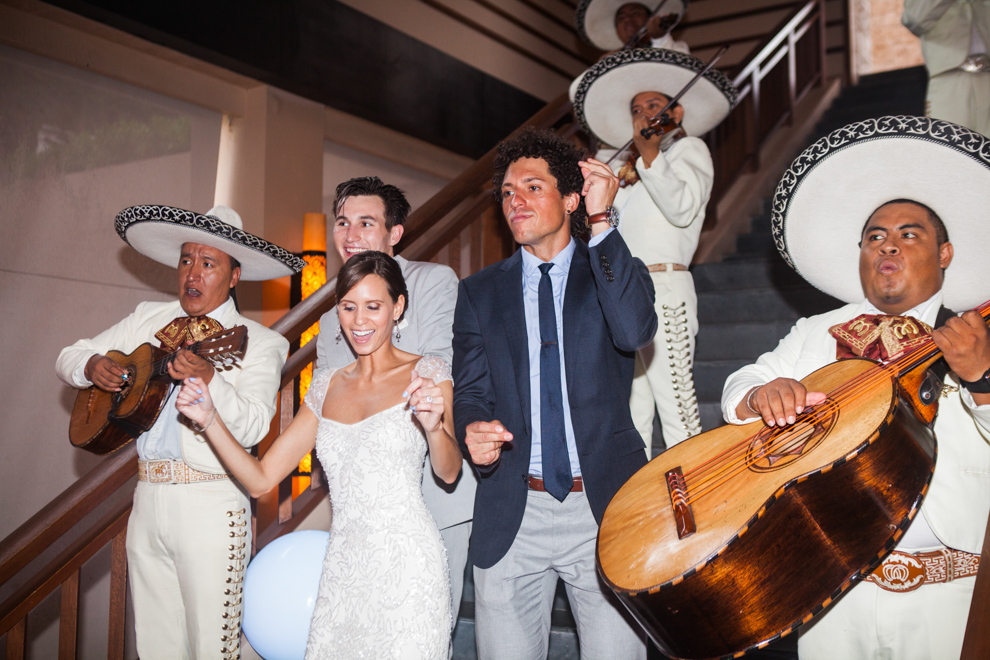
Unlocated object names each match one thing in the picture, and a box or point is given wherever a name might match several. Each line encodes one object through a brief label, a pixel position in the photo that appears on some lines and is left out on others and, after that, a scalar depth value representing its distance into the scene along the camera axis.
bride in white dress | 1.92
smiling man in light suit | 2.29
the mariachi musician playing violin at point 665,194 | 3.04
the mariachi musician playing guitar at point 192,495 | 2.40
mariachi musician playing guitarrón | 1.66
